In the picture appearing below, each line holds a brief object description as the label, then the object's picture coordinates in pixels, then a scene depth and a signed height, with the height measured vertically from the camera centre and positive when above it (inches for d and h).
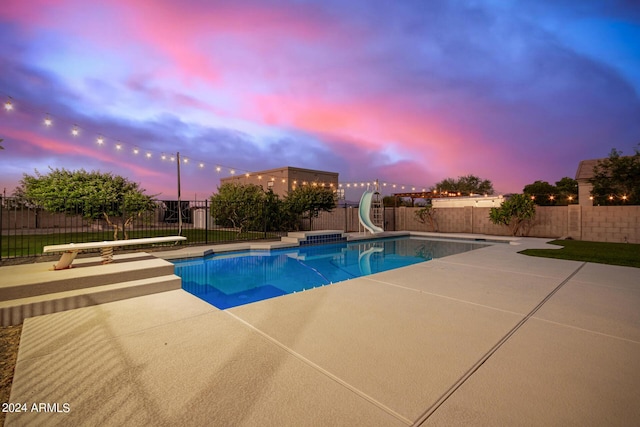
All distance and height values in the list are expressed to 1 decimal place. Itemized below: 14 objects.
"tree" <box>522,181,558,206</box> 1207.6 +101.4
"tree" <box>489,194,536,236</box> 470.0 -2.9
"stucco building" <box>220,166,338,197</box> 848.9 +111.3
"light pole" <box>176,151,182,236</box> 409.5 +80.9
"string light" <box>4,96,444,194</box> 229.5 +83.1
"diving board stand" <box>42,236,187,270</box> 160.4 -22.1
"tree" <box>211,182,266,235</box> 568.7 +8.6
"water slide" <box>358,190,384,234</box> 530.4 -2.7
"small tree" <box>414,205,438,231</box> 614.4 -13.2
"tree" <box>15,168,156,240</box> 305.3 +20.6
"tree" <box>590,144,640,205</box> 539.2 +59.5
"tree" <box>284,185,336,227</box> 517.0 +22.6
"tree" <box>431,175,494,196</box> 1632.6 +154.4
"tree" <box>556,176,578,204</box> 1030.4 +92.1
